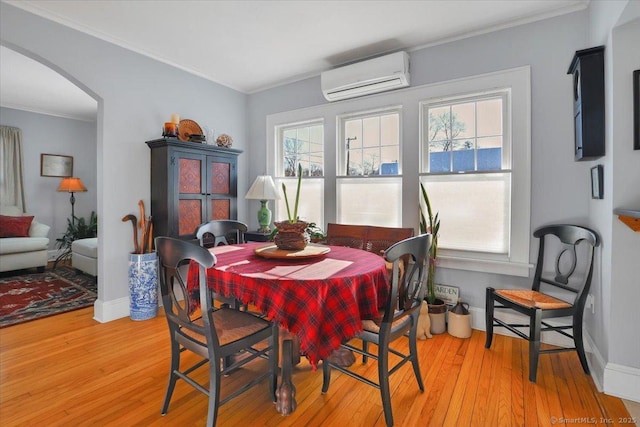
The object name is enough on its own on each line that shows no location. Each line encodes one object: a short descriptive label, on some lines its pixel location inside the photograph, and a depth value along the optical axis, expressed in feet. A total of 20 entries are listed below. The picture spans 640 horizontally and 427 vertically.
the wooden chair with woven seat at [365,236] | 9.50
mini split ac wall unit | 10.05
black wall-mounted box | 6.75
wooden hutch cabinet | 10.75
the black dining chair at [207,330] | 4.90
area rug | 10.62
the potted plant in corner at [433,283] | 9.18
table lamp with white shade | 11.98
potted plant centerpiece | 6.91
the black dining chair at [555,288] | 6.88
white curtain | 17.48
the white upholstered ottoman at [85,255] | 14.37
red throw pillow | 15.87
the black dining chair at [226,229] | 8.42
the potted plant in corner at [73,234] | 18.57
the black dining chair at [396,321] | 5.26
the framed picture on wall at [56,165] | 19.02
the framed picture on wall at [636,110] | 5.99
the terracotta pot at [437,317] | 9.17
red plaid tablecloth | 4.80
